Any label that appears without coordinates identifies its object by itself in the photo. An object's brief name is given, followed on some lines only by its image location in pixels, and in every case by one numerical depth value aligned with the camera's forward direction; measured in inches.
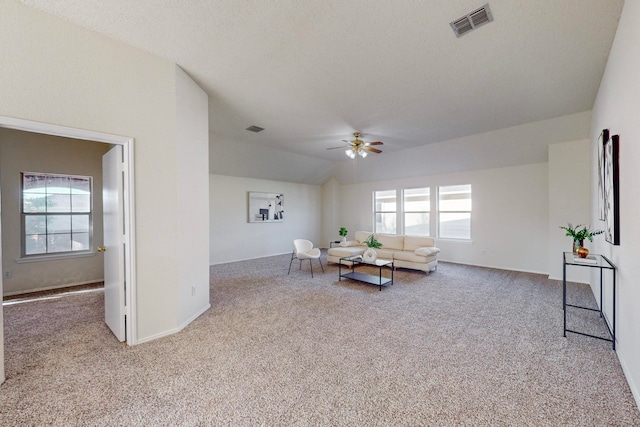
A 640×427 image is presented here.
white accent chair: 213.8
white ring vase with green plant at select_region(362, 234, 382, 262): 194.9
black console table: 96.9
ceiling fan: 191.6
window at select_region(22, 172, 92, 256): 166.9
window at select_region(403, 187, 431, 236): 285.3
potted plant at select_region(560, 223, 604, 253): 112.4
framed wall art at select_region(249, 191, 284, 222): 296.7
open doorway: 99.4
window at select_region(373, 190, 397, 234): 315.6
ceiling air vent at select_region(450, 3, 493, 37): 82.7
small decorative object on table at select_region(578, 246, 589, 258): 107.0
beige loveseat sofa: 217.9
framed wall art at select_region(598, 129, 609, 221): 109.6
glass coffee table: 178.9
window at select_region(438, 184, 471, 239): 258.2
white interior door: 101.3
